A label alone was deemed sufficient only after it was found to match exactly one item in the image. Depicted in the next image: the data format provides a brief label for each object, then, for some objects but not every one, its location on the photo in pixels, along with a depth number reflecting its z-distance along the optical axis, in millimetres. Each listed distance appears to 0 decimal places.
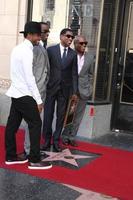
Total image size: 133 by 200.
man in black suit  4630
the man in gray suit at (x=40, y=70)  4185
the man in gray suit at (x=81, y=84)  4925
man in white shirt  3848
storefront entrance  5828
